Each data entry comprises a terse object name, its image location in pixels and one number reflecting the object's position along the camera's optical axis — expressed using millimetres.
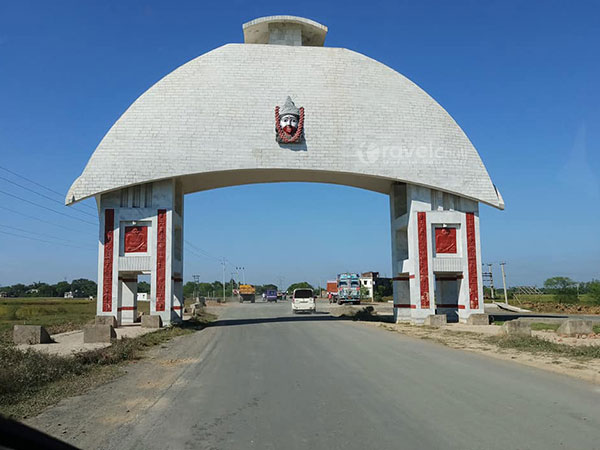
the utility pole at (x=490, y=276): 49988
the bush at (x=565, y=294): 57000
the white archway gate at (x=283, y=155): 29719
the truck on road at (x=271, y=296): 101125
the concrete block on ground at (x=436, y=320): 29328
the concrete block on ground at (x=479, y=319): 29531
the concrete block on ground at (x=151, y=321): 27859
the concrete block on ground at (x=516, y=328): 19830
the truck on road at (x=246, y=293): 101625
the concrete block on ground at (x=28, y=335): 19891
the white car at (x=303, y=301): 46812
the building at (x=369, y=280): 102950
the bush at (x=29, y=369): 9531
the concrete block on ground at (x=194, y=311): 41250
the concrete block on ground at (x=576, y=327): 20656
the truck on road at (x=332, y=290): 87375
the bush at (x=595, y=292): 53588
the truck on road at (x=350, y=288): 69438
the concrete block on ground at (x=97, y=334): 19938
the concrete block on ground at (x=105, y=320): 27594
